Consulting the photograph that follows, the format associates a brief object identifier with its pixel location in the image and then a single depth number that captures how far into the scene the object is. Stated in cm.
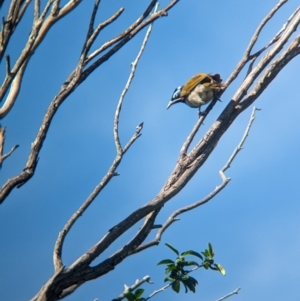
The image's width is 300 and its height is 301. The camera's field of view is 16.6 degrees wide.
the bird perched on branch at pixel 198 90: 1334
